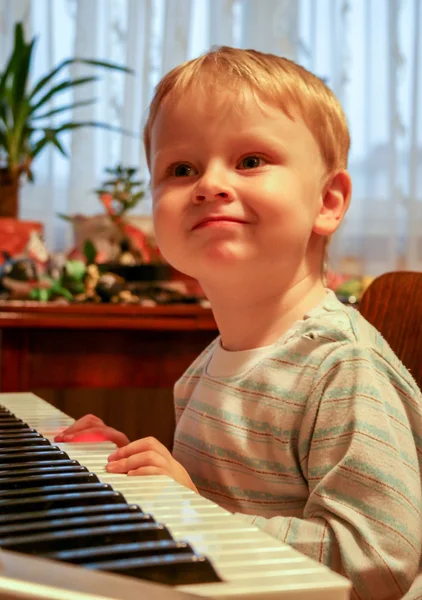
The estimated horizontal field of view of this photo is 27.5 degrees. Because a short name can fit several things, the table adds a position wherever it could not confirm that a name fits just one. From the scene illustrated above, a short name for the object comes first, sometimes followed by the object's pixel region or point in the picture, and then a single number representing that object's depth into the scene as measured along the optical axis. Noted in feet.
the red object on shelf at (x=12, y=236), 6.61
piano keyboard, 1.29
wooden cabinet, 5.05
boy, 2.45
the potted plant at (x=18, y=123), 7.09
